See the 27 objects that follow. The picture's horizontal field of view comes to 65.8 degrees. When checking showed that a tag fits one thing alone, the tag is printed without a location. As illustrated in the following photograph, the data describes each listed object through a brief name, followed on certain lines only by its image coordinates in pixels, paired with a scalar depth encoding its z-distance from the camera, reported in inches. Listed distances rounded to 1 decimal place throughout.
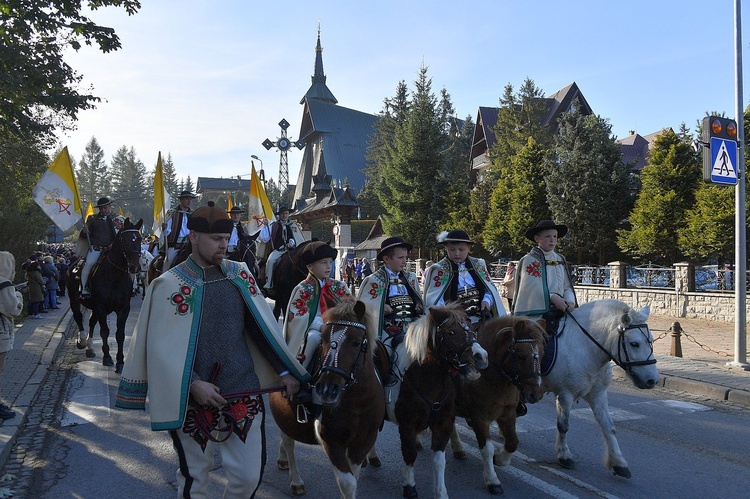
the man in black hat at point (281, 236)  470.9
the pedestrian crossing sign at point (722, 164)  408.8
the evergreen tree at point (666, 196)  880.9
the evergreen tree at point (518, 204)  1106.7
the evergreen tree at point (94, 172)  5413.4
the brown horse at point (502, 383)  197.2
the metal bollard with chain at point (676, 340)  468.8
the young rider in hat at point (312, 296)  203.5
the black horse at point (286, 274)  428.7
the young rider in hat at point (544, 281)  257.6
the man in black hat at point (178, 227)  479.8
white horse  216.4
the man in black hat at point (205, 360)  130.7
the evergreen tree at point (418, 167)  1428.4
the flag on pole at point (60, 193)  407.5
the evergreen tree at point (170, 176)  5644.7
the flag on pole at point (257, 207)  590.6
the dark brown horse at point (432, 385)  182.4
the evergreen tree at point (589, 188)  1028.5
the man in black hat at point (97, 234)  411.2
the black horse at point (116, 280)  395.2
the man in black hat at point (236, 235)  521.6
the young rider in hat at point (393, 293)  228.7
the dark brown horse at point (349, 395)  156.4
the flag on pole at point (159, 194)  469.1
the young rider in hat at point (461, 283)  248.8
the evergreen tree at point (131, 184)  5137.8
